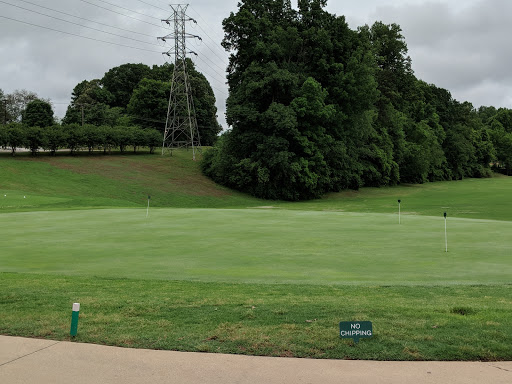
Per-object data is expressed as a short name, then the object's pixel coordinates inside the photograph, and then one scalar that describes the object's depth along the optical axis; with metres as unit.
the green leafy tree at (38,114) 90.12
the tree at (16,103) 120.78
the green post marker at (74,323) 5.65
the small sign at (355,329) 5.34
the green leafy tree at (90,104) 94.88
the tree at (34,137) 57.34
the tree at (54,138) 59.19
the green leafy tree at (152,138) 71.57
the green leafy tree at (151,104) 92.56
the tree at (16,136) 55.40
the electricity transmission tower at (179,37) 63.56
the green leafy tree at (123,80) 121.94
